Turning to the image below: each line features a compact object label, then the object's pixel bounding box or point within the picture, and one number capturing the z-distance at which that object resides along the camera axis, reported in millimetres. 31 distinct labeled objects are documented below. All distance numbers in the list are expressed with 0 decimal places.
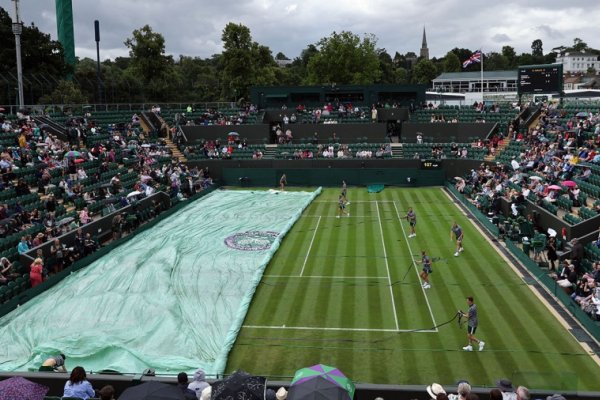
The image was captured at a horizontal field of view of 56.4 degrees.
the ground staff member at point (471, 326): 16547
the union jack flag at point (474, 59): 60844
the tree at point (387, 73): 129000
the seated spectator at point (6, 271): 21141
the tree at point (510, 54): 168625
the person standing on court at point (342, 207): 35906
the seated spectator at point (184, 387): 10625
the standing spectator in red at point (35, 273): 21844
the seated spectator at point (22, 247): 23062
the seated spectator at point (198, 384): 11055
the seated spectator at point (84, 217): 28453
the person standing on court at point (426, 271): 21811
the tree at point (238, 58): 77312
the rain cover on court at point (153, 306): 16125
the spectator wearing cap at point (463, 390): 9616
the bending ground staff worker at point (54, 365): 13484
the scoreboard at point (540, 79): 52219
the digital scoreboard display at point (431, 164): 47875
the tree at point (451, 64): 149500
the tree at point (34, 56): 63350
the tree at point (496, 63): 158250
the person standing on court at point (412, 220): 30000
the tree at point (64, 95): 62406
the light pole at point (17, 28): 38000
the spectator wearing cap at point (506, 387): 10619
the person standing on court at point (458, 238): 26578
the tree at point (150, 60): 72000
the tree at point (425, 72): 138375
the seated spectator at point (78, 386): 10688
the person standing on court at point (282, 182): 45750
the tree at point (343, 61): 100312
